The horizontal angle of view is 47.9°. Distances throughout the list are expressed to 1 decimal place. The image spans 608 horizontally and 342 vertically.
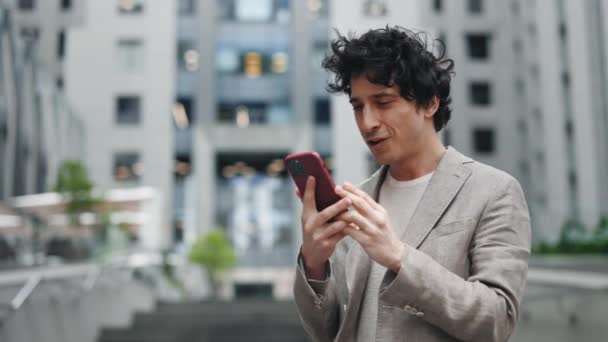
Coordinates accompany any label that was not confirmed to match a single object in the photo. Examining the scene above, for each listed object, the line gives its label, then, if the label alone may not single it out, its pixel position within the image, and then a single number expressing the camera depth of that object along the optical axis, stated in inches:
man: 62.1
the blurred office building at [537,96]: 463.8
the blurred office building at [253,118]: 968.3
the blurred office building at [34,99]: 409.7
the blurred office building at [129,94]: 857.5
